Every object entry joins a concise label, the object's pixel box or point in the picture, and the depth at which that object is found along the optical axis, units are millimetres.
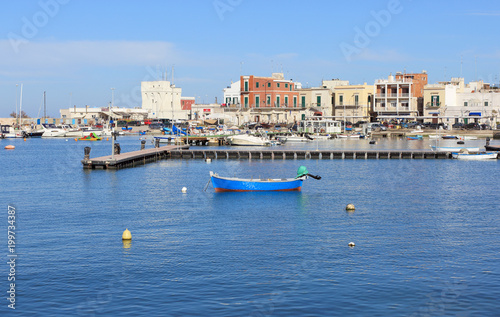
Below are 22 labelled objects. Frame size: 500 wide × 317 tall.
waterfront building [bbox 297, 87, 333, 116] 147000
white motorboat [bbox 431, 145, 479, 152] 82925
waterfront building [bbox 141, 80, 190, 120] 178375
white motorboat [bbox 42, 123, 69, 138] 147375
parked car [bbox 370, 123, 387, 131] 136000
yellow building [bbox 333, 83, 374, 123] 143000
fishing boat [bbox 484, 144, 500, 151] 85862
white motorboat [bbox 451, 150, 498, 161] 77438
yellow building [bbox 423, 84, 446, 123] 139375
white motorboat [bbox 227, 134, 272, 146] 102938
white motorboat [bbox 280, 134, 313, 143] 118100
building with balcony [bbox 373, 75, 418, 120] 140750
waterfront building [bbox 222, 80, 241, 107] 160250
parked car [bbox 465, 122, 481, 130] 133875
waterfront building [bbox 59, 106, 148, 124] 177000
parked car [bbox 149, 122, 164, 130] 159688
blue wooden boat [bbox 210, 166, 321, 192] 46406
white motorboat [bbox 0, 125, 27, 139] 146625
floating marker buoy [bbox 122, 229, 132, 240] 30084
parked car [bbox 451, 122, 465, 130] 135562
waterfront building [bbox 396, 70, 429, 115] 144800
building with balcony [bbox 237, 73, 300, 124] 142250
